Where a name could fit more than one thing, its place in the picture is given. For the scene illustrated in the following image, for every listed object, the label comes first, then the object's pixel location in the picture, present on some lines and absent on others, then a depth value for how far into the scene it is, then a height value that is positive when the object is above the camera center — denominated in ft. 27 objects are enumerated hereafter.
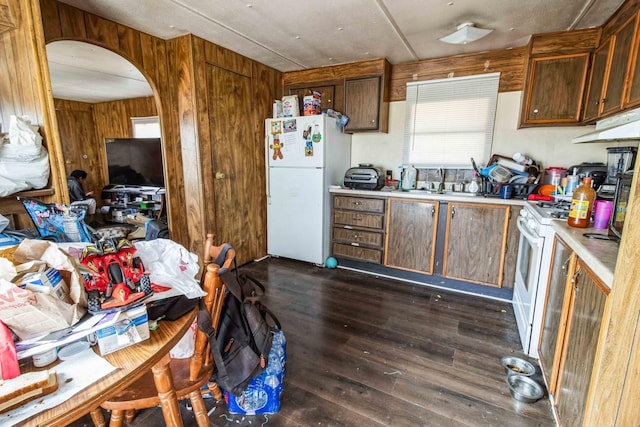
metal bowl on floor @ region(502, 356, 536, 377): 5.92 -3.97
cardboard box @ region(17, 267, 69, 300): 2.43 -1.00
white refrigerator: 10.98 -0.57
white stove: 6.01 -2.09
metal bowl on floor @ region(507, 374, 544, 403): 5.27 -3.97
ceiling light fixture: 7.93 +3.52
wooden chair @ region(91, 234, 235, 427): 3.52 -2.75
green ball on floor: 11.51 -3.72
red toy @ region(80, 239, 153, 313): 2.83 -1.14
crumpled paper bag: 2.26 -1.12
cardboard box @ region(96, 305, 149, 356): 2.61 -1.50
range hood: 3.33 +0.59
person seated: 14.26 -1.43
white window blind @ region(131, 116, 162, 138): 17.94 +2.05
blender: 6.31 +0.10
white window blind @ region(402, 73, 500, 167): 10.31 +1.64
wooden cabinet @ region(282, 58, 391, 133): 11.00 +2.81
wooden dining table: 2.05 -1.69
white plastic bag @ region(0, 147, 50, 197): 5.00 -0.25
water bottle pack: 4.82 -3.68
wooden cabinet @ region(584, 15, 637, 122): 6.44 +2.24
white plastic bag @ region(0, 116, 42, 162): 4.98 +0.29
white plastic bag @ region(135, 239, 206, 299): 3.36 -1.21
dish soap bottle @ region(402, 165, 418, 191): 11.18 -0.47
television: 16.37 +0.00
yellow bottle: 5.27 -0.66
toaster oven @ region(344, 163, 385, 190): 10.95 -0.48
